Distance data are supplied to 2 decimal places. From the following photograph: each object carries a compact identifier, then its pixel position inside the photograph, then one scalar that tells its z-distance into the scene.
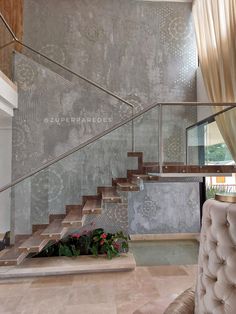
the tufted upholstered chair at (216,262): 0.98
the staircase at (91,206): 3.27
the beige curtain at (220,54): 3.76
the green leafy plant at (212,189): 4.61
